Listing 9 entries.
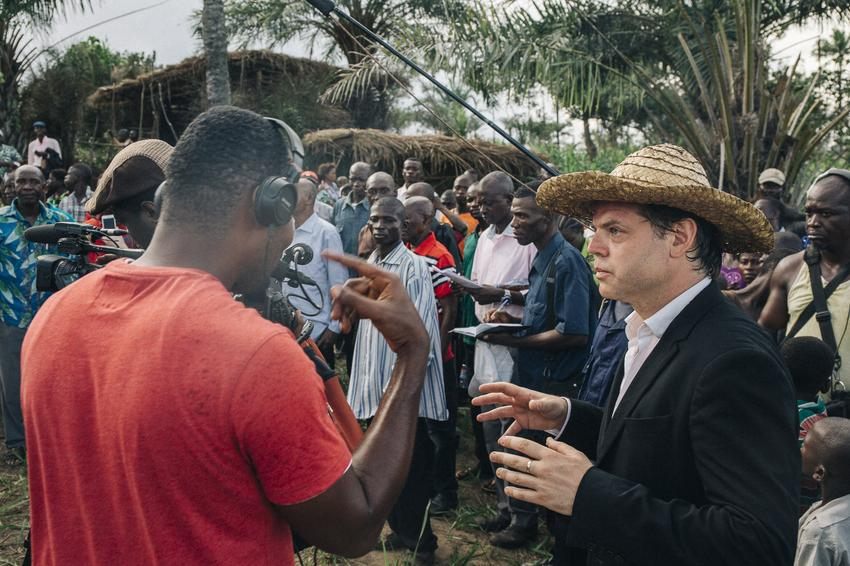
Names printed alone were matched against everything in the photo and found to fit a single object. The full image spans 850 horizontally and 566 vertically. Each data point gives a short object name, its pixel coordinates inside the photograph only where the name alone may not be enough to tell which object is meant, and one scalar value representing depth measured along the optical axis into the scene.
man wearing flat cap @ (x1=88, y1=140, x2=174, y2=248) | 2.72
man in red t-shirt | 1.27
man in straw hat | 1.60
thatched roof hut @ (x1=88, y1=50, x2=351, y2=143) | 18.50
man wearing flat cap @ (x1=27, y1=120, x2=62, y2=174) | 14.14
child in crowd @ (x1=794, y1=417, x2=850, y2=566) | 2.39
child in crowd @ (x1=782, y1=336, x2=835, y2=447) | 3.37
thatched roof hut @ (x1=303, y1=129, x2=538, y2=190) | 13.90
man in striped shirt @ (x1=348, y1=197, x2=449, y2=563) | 4.30
